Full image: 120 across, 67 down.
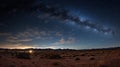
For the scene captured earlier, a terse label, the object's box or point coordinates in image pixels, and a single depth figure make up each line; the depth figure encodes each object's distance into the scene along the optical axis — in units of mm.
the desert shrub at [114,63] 7093
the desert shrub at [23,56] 14608
